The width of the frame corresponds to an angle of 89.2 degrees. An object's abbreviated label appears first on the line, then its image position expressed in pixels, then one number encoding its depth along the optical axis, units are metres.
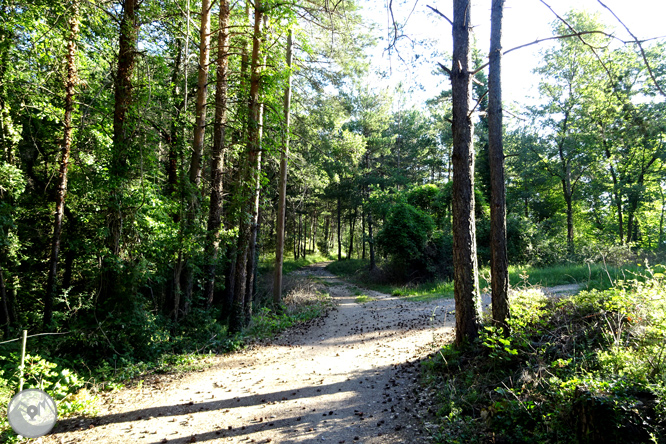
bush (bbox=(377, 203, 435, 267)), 18.45
